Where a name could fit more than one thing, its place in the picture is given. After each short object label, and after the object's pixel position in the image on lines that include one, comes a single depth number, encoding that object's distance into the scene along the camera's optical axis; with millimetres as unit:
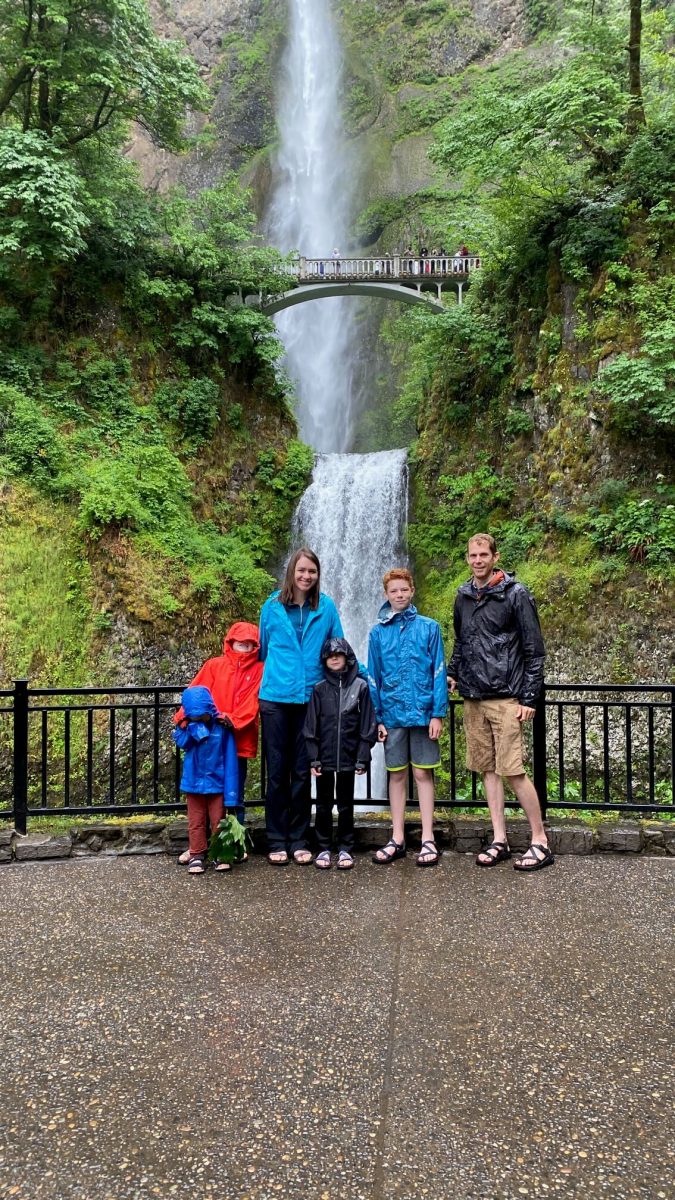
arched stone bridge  22422
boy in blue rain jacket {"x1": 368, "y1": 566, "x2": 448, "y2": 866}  4641
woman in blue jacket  4621
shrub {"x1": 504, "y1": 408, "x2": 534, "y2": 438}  14062
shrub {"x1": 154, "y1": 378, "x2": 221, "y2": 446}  16578
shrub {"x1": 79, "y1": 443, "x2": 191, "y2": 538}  13266
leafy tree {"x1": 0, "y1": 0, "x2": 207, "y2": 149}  13984
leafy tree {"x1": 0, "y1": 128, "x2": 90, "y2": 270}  13078
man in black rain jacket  4512
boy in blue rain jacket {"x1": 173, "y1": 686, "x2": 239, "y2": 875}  4574
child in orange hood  4723
